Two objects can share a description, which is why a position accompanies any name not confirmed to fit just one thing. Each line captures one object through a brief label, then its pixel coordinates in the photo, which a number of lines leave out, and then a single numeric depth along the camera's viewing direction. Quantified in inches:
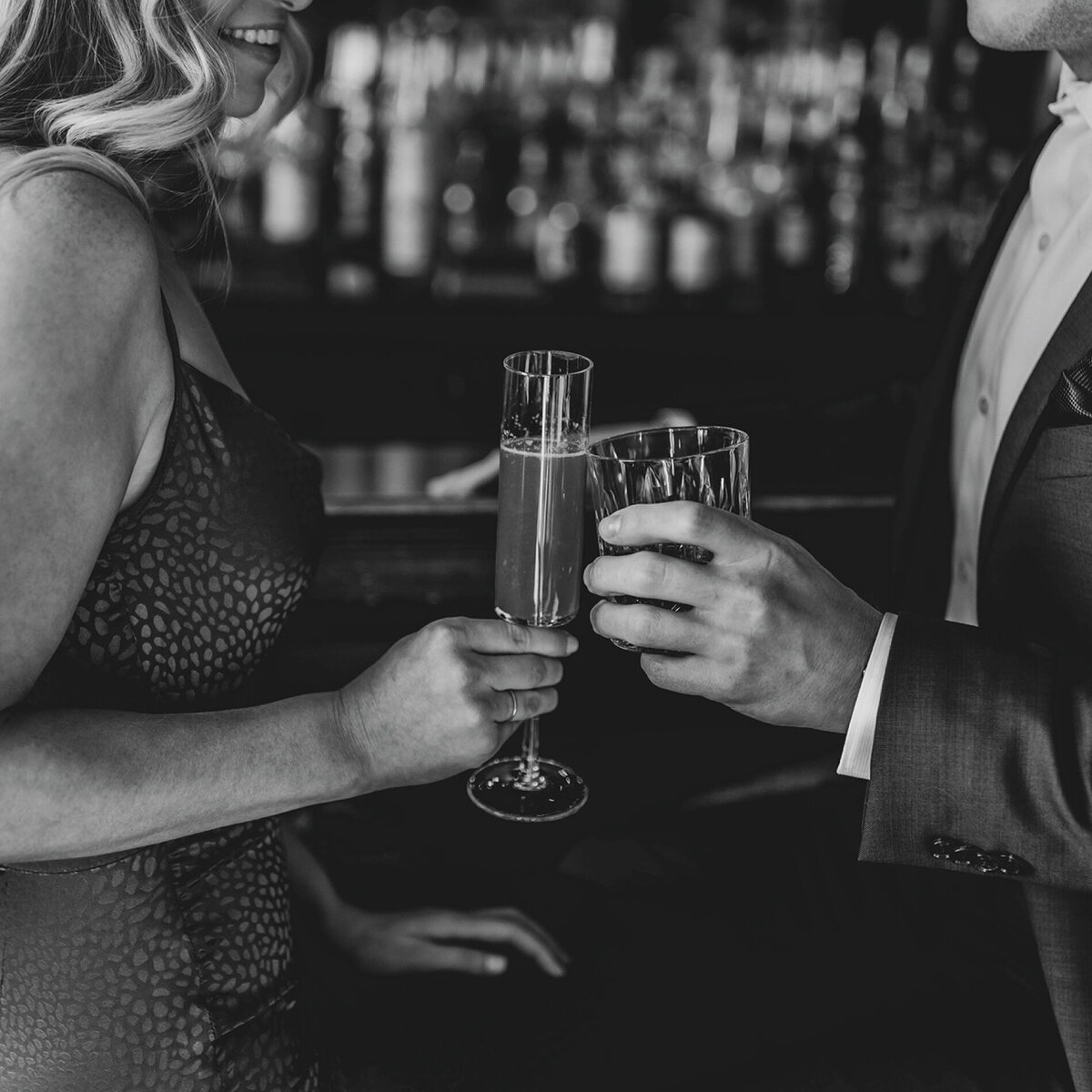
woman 41.7
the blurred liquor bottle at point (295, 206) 147.6
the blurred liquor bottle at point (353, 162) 149.4
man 47.0
